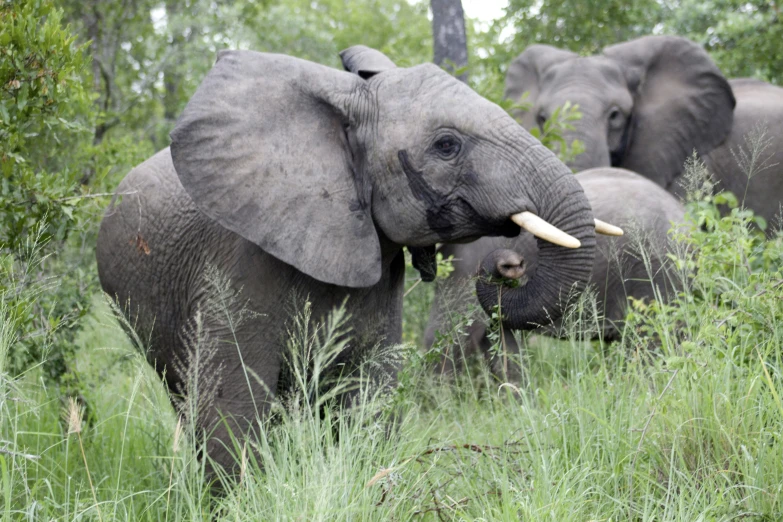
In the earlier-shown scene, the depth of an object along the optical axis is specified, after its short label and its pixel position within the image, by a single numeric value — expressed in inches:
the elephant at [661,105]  736.3
